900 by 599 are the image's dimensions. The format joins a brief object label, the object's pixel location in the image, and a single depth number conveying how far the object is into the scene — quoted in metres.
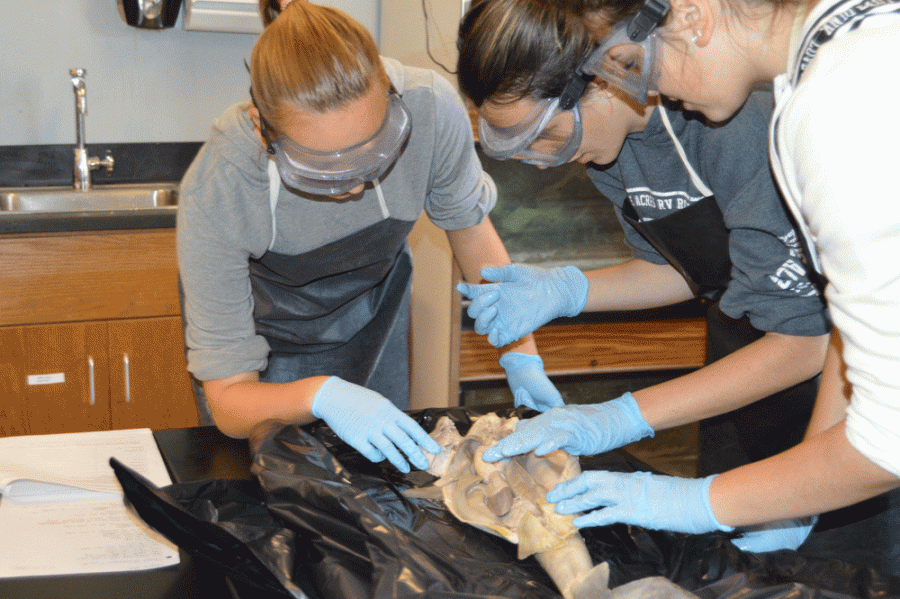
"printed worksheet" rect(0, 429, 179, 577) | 1.04
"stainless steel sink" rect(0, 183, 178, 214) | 2.85
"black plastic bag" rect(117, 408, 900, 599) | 0.96
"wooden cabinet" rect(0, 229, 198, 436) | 2.44
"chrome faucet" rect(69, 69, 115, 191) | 2.77
